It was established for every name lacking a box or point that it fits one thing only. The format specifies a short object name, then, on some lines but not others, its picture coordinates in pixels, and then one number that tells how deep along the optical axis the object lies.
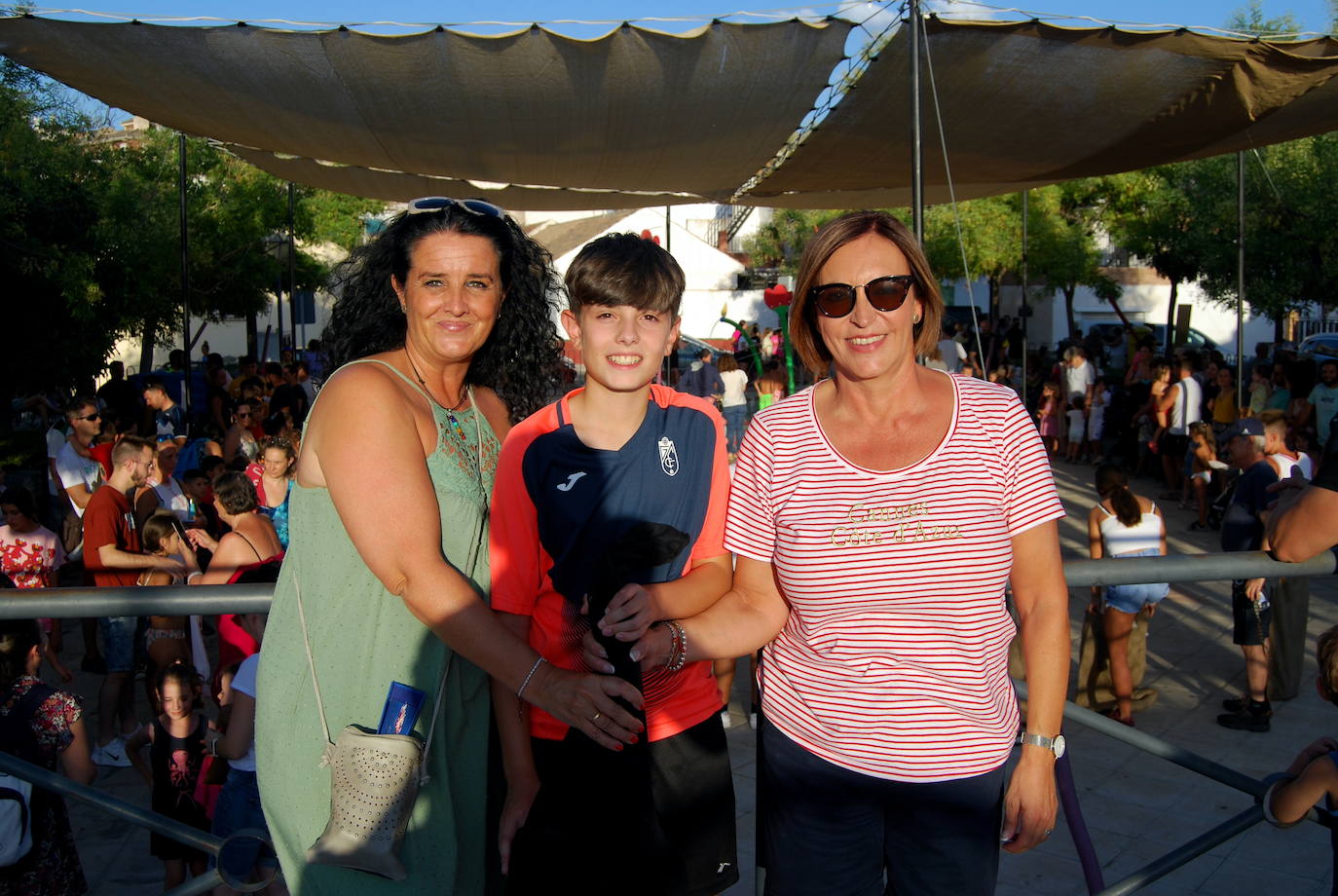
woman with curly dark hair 1.84
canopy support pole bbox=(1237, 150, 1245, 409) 10.39
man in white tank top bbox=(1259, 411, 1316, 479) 7.14
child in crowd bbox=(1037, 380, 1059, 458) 17.23
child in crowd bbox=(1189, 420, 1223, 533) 11.40
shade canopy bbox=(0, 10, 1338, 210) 5.76
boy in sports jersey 1.96
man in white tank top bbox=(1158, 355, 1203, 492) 13.53
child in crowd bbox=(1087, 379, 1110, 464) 16.30
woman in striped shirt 1.99
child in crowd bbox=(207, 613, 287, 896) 3.67
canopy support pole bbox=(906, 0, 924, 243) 5.57
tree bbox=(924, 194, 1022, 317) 27.09
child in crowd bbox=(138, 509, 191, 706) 5.43
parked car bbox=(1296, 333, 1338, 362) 18.11
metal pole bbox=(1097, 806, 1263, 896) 2.52
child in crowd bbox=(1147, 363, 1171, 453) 13.87
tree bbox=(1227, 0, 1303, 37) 23.58
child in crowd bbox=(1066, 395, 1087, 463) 16.56
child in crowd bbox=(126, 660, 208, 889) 4.28
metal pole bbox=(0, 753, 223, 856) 2.57
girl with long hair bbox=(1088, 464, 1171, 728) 6.41
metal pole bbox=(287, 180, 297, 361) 16.79
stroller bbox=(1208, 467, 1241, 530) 10.11
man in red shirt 6.00
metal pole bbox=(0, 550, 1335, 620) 2.45
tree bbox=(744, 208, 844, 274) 43.31
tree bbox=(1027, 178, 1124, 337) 28.14
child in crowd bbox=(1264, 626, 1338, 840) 2.46
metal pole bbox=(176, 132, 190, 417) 11.63
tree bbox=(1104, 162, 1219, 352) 21.28
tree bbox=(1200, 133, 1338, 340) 17.58
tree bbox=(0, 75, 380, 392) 14.35
